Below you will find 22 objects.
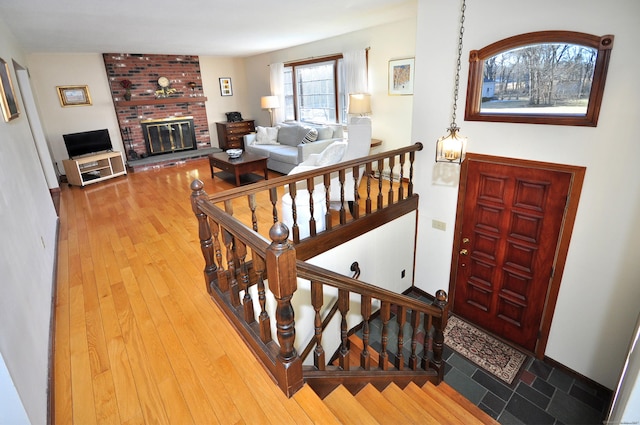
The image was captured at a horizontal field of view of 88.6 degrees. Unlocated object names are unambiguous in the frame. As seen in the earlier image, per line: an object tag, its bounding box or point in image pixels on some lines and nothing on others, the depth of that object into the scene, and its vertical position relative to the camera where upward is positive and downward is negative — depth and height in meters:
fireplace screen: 7.64 -0.67
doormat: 3.34 -2.65
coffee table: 5.50 -0.99
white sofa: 5.97 -0.81
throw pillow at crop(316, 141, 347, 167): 3.90 -0.61
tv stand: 5.89 -1.08
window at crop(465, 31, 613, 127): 2.50 +0.12
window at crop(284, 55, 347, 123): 6.36 +0.20
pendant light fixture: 3.14 -0.43
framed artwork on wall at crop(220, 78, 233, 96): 8.76 +0.42
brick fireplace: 7.18 +0.23
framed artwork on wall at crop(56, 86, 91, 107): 6.61 +0.26
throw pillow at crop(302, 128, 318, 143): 6.14 -0.64
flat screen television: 6.16 -0.63
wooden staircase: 1.79 -1.97
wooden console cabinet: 8.48 -0.73
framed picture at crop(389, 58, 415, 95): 5.02 +0.32
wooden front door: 3.00 -1.43
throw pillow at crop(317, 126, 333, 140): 6.30 -0.60
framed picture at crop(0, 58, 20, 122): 2.61 +0.12
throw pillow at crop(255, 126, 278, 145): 7.09 -0.70
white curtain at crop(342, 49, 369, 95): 5.65 +0.48
